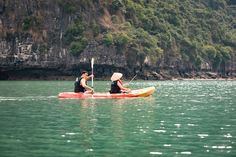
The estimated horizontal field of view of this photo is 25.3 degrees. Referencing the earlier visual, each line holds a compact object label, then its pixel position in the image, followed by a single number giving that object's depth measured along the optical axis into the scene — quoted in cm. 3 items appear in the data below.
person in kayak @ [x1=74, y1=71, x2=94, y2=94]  3309
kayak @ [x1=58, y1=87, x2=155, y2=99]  3303
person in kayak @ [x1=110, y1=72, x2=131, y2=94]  3419
